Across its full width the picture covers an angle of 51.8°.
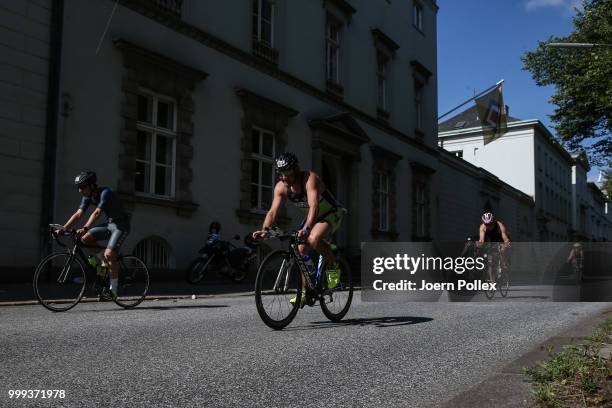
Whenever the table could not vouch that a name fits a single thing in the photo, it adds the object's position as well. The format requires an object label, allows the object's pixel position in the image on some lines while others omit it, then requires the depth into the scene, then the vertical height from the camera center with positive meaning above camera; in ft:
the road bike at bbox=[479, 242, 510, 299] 36.55 -0.87
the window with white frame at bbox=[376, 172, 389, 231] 81.30 +6.86
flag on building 84.94 +19.29
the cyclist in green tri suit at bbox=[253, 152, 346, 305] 20.07 +1.64
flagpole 76.07 +20.42
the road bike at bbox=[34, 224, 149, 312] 24.89 -1.18
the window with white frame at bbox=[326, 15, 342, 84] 72.79 +24.08
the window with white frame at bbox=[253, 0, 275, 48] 59.52 +22.16
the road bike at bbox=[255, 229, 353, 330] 19.63 -1.02
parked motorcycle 45.16 -0.55
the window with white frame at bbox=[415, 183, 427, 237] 92.84 +6.71
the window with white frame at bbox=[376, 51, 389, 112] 85.71 +23.81
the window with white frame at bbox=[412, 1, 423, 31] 98.73 +38.02
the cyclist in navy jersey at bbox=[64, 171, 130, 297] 25.79 +1.22
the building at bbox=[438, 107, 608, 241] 176.45 +28.87
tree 79.05 +23.38
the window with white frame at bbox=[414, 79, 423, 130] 97.35 +23.40
